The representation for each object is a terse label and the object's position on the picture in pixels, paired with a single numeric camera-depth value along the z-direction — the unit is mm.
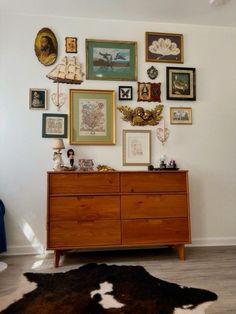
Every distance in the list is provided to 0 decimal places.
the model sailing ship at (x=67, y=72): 2986
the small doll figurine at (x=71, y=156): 2871
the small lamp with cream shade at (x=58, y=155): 2746
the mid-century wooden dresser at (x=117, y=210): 2502
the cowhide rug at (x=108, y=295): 1705
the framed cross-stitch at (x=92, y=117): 2990
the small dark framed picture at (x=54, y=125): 2957
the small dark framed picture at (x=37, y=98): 2945
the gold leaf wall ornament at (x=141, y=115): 3057
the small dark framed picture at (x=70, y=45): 3023
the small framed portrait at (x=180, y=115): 3127
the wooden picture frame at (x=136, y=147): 3055
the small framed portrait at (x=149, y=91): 3102
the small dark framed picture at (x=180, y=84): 3145
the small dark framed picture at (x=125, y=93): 3066
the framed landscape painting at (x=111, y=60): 3047
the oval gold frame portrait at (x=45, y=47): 2961
